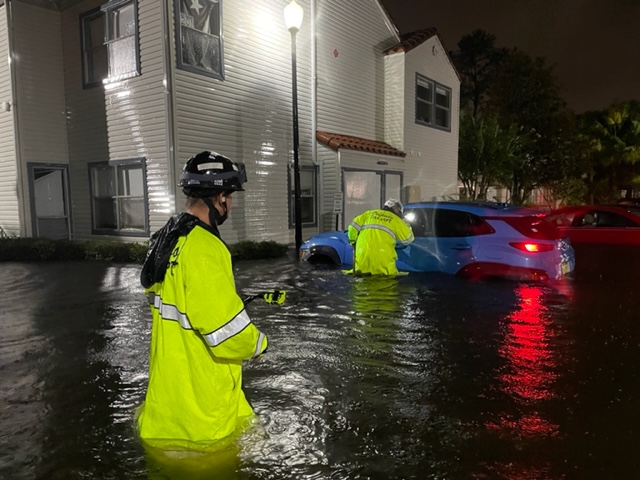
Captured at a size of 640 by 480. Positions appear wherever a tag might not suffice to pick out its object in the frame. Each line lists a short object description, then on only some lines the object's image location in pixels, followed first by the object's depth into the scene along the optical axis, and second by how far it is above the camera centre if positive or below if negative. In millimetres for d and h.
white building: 12078 +2145
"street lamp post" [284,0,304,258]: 11859 +2180
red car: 12812 -859
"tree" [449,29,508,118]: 46969 +12205
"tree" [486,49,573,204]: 27562 +4149
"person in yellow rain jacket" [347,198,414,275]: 8305 -747
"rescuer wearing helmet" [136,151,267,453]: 2604 -680
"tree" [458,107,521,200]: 22625 +1730
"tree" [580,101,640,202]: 33562 +3620
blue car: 7660 -800
